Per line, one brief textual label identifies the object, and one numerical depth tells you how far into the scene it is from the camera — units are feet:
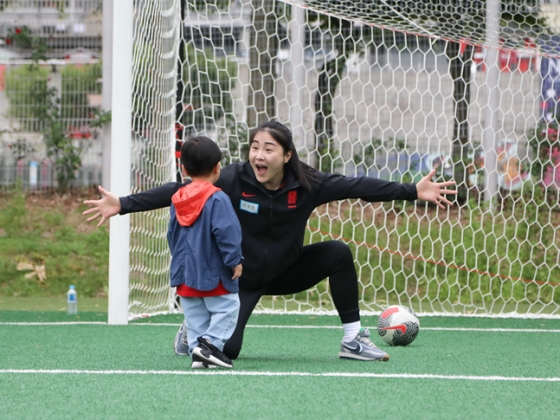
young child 27.32
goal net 49.37
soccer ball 34.58
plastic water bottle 46.95
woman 30.14
